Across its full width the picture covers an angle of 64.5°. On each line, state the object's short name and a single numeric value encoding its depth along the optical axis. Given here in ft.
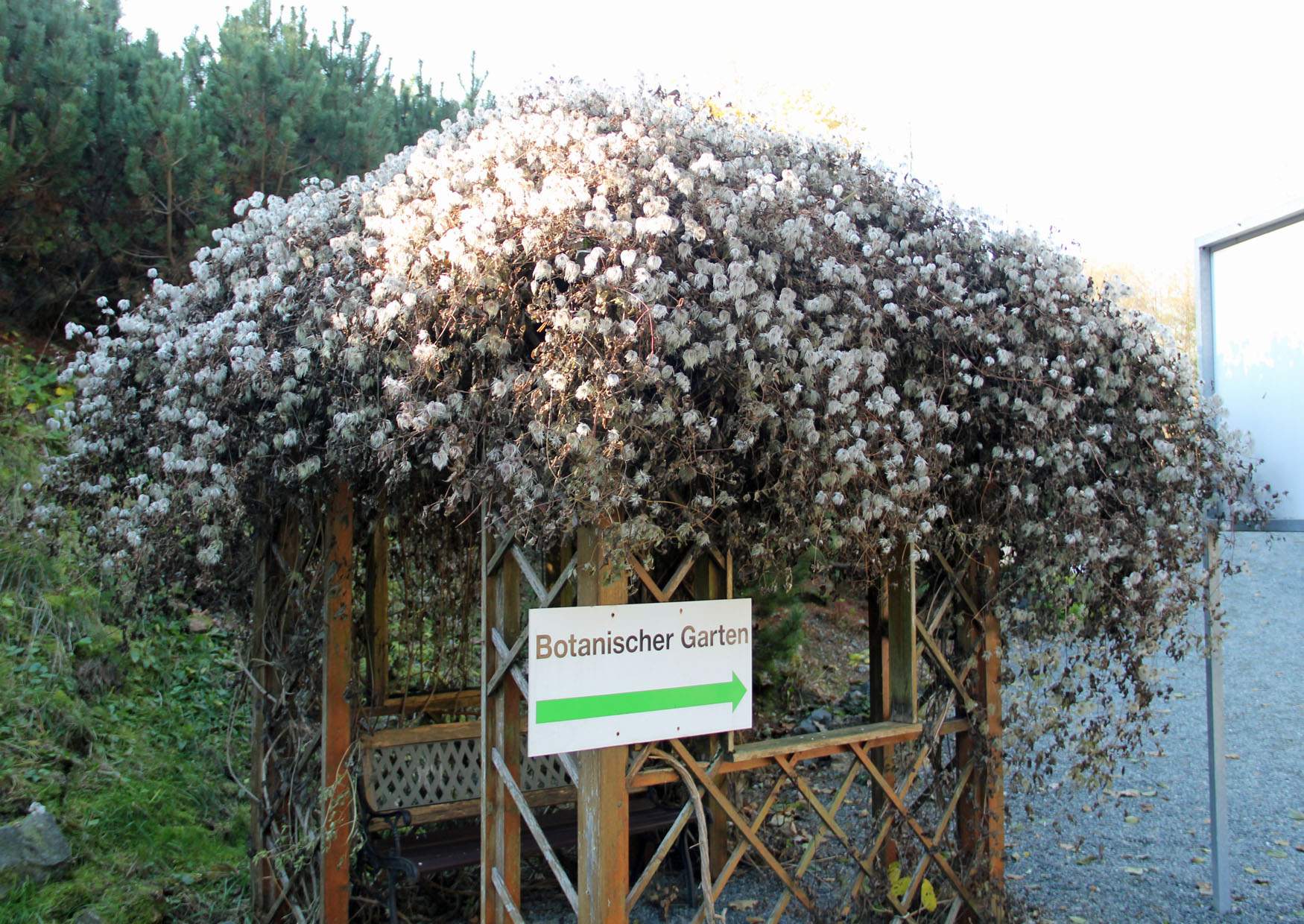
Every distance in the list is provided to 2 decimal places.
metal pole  17.58
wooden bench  16.87
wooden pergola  12.19
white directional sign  11.18
